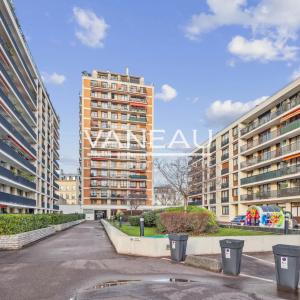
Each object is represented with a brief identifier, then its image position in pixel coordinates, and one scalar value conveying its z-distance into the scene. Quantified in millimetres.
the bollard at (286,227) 15489
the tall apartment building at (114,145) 67871
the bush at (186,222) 14433
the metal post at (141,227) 13717
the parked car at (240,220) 31073
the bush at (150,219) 21370
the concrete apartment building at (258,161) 34736
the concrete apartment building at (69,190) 106245
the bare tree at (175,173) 30549
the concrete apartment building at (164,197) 53074
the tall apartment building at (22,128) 29375
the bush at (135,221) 24706
